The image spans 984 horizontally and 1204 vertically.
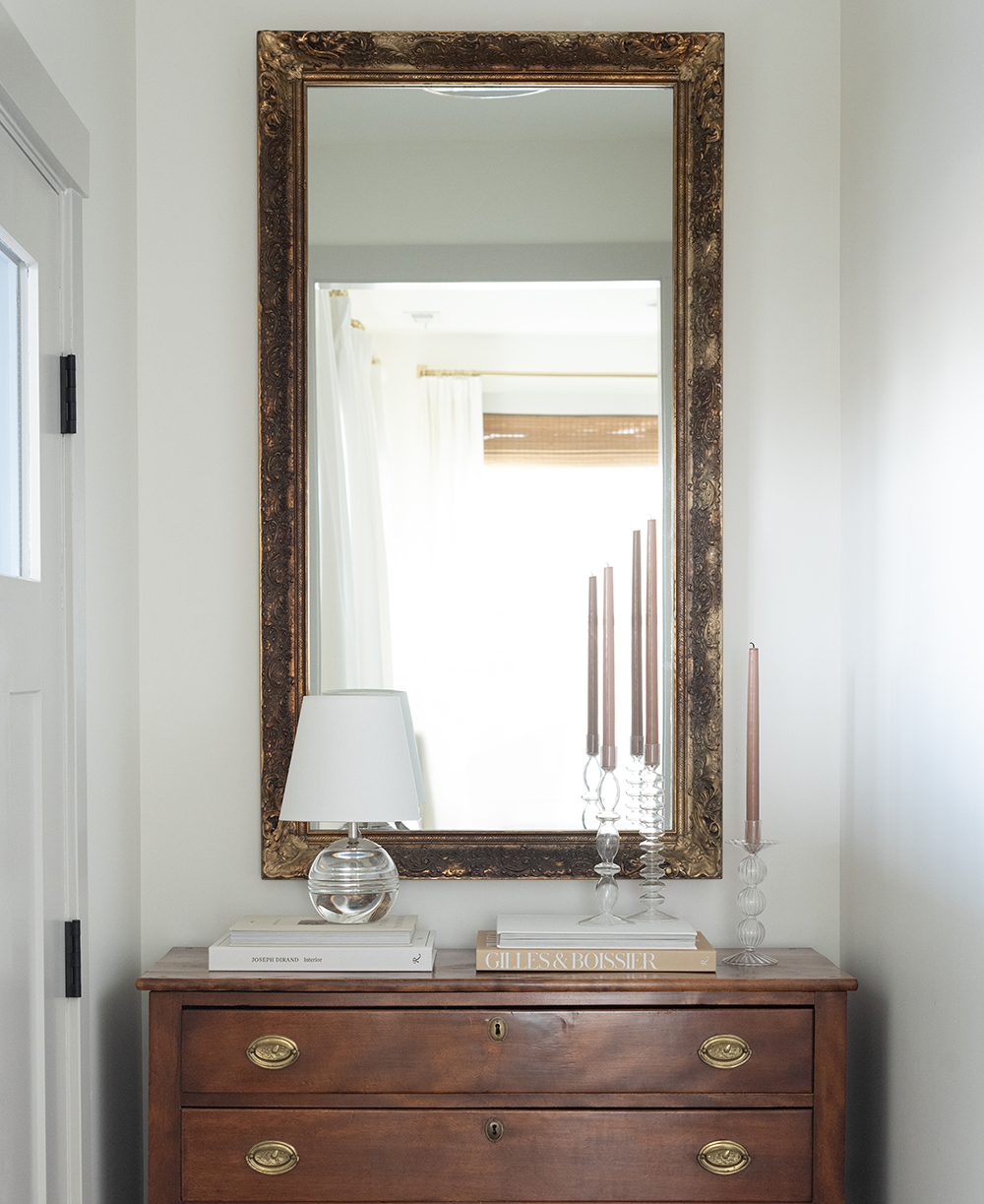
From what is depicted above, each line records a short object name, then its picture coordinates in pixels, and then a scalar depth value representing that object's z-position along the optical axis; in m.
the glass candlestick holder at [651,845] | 1.90
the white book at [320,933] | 1.75
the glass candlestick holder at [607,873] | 1.86
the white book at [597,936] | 1.75
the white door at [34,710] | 1.43
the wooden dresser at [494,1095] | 1.67
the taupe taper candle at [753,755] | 1.83
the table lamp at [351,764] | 1.68
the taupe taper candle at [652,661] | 1.96
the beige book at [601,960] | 1.73
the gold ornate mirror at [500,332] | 1.99
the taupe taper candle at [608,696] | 1.90
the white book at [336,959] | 1.72
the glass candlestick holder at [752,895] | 1.85
